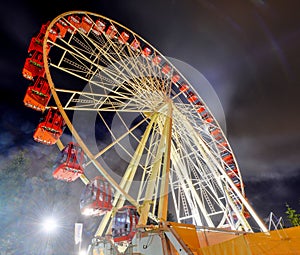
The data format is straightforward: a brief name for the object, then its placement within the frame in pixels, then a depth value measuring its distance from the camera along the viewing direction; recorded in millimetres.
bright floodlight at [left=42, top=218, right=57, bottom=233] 14203
